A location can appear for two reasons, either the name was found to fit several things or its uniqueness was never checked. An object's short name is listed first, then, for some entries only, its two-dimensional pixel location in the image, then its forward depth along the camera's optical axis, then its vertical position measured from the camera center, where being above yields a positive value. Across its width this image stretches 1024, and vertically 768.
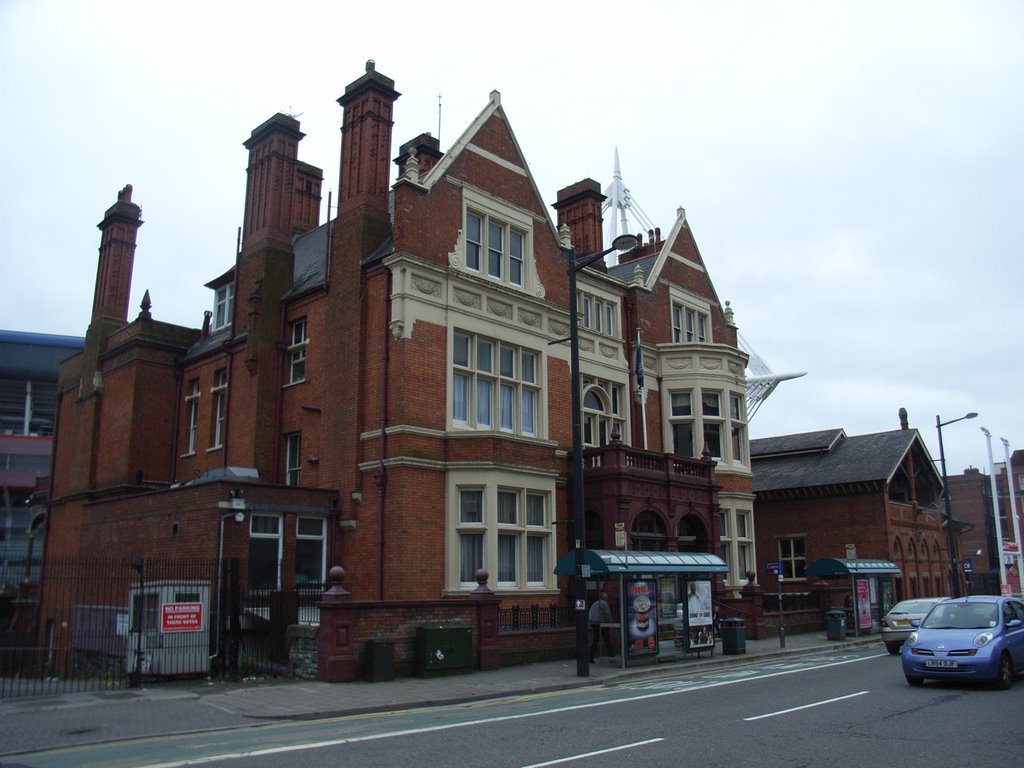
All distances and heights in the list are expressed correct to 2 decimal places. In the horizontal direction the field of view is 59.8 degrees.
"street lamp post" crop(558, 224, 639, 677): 18.12 +1.82
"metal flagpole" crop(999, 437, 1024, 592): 52.06 +3.61
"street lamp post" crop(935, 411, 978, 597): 37.66 +1.97
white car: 23.70 -1.21
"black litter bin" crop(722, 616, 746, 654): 22.86 -1.53
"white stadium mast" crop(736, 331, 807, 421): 63.28 +13.36
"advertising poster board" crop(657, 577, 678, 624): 21.23 -0.50
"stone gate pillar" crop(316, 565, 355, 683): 16.75 -1.16
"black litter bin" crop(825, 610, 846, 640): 28.23 -1.50
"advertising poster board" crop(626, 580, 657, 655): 20.16 -0.93
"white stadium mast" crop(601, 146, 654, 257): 54.27 +23.07
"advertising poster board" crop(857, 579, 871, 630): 29.98 -0.98
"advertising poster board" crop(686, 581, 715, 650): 21.72 -1.00
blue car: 14.66 -1.12
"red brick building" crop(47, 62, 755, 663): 22.59 +5.45
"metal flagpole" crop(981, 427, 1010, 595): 44.56 +0.78
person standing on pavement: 20.70 -1.00
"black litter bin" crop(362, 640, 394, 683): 17.03 -1.62
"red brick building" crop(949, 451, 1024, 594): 83.00 +6.13
